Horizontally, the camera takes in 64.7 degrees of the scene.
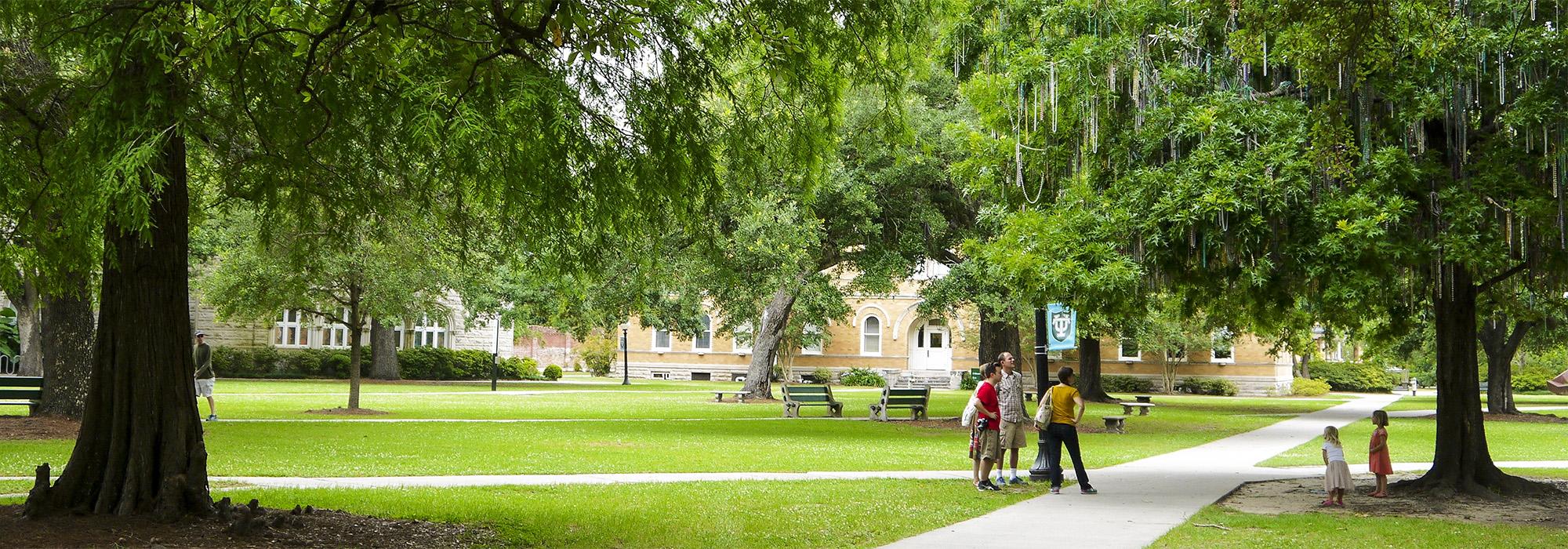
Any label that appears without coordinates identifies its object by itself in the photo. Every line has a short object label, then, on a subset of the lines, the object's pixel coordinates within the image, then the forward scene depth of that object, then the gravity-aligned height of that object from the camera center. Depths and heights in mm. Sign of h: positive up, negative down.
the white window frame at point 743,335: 57406 +331
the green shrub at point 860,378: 59625 -1630
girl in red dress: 12828 -1133
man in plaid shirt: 13484 -696
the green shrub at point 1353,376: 64062 -1500
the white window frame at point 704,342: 64875 +75
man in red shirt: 13195 -930
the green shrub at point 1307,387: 57562 -1901
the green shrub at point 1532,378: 66969 -1659
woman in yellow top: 13070 -779
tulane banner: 17875 +243
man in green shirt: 21141 -538
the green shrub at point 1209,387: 57094 -1870
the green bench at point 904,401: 27109 -1239
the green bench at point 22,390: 20312 -827
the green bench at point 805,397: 28203 -1213
